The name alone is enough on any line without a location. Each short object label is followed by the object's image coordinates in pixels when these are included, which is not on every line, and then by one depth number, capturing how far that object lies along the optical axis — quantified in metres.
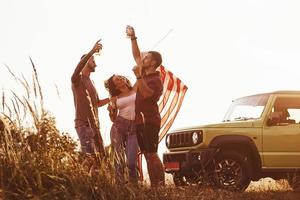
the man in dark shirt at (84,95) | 6.42
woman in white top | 7.04
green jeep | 9.60
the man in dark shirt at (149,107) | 6.35
